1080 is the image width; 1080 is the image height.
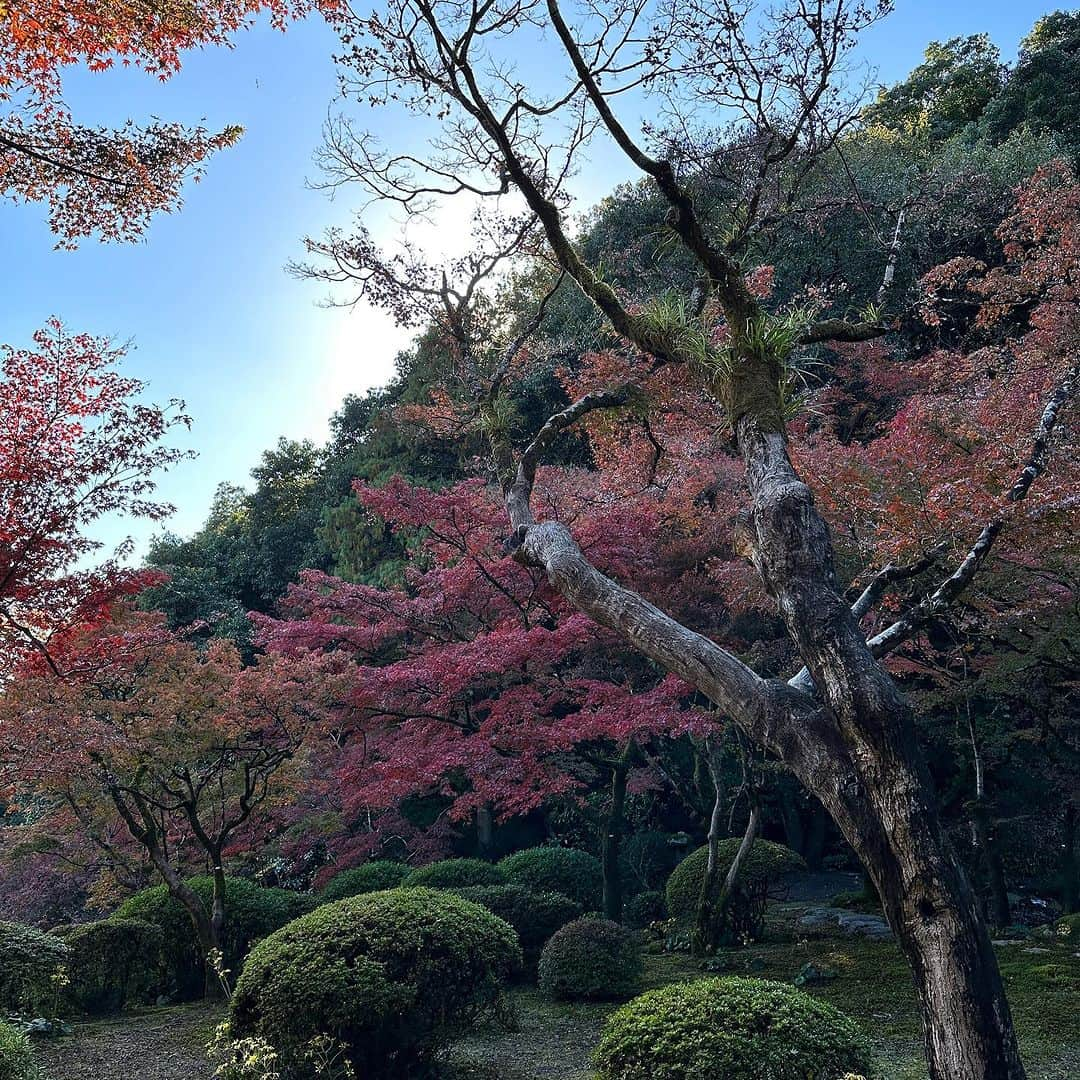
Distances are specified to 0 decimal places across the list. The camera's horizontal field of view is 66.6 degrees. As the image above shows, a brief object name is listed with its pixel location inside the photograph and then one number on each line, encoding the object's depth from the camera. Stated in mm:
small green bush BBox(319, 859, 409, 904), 8070
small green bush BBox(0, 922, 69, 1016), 6258
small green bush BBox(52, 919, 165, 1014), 7289
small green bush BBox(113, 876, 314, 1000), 7680
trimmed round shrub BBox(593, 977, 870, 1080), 2896
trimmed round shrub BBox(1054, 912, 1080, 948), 6953
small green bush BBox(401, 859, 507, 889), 7949
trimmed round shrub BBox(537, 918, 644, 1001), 6320
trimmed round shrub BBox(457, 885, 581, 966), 7336
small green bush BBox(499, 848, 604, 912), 8094
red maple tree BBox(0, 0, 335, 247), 4645
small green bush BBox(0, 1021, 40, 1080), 3646
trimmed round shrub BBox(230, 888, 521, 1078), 4086
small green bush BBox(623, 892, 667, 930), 9070
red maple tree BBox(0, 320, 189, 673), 6332
